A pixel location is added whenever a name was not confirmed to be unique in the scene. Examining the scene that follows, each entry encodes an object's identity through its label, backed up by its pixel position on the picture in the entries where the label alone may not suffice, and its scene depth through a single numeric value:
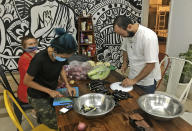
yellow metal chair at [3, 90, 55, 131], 1.14
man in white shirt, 1.61
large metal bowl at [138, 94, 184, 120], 1.20
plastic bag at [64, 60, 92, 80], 1.91
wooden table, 1.06
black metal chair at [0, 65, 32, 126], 1.76
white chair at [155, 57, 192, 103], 2.03
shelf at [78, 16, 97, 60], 3.53
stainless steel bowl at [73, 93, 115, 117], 1.27
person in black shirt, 1.29
